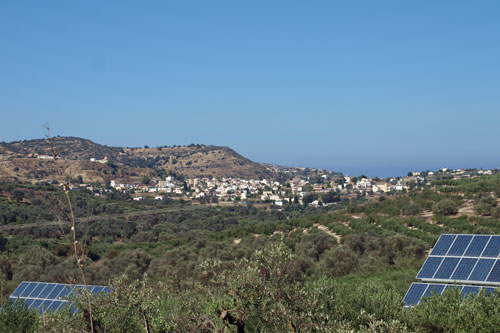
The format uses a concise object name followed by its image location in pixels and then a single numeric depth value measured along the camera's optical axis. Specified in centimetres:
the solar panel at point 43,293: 2656
